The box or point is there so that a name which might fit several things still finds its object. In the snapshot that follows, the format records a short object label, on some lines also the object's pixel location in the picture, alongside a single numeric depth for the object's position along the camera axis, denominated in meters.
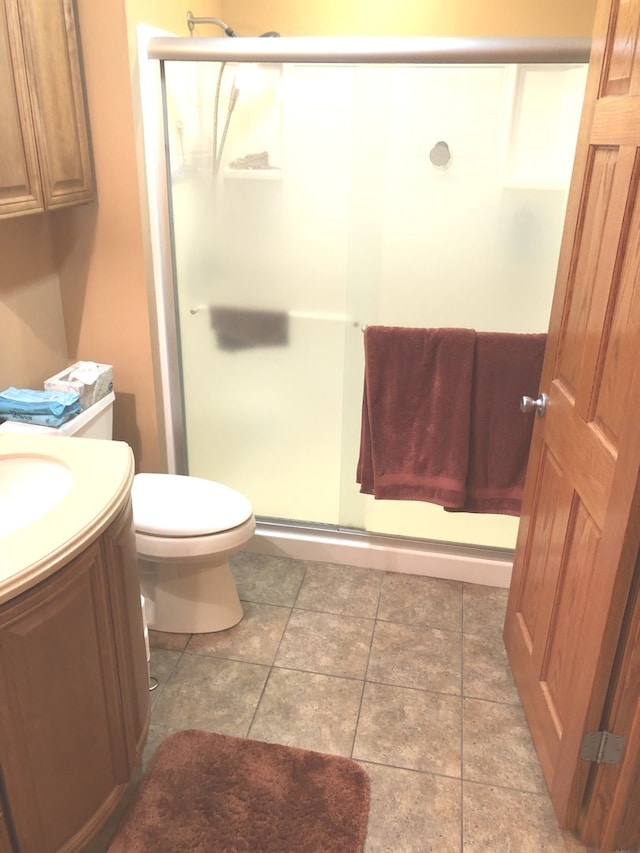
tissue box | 2.04
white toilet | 1.98
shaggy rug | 1.52
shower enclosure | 2.02
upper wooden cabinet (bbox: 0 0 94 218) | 1.61
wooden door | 1.27
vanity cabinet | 1.14
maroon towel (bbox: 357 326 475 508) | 2.05
